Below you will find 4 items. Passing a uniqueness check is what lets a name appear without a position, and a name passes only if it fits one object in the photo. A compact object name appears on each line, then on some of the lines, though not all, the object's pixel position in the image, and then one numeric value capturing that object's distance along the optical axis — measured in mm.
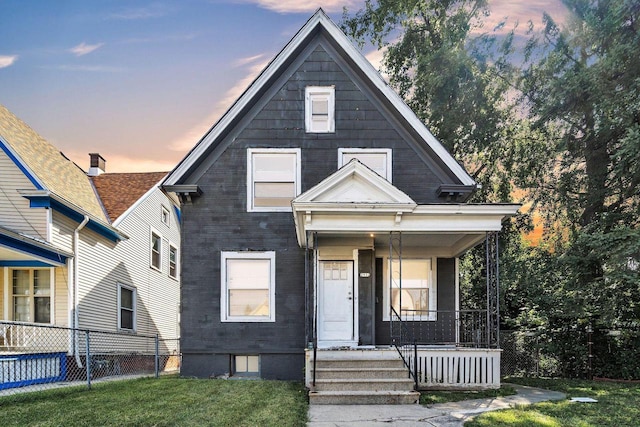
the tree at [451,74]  16484
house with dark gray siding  11398
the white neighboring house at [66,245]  11602
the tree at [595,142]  11750
